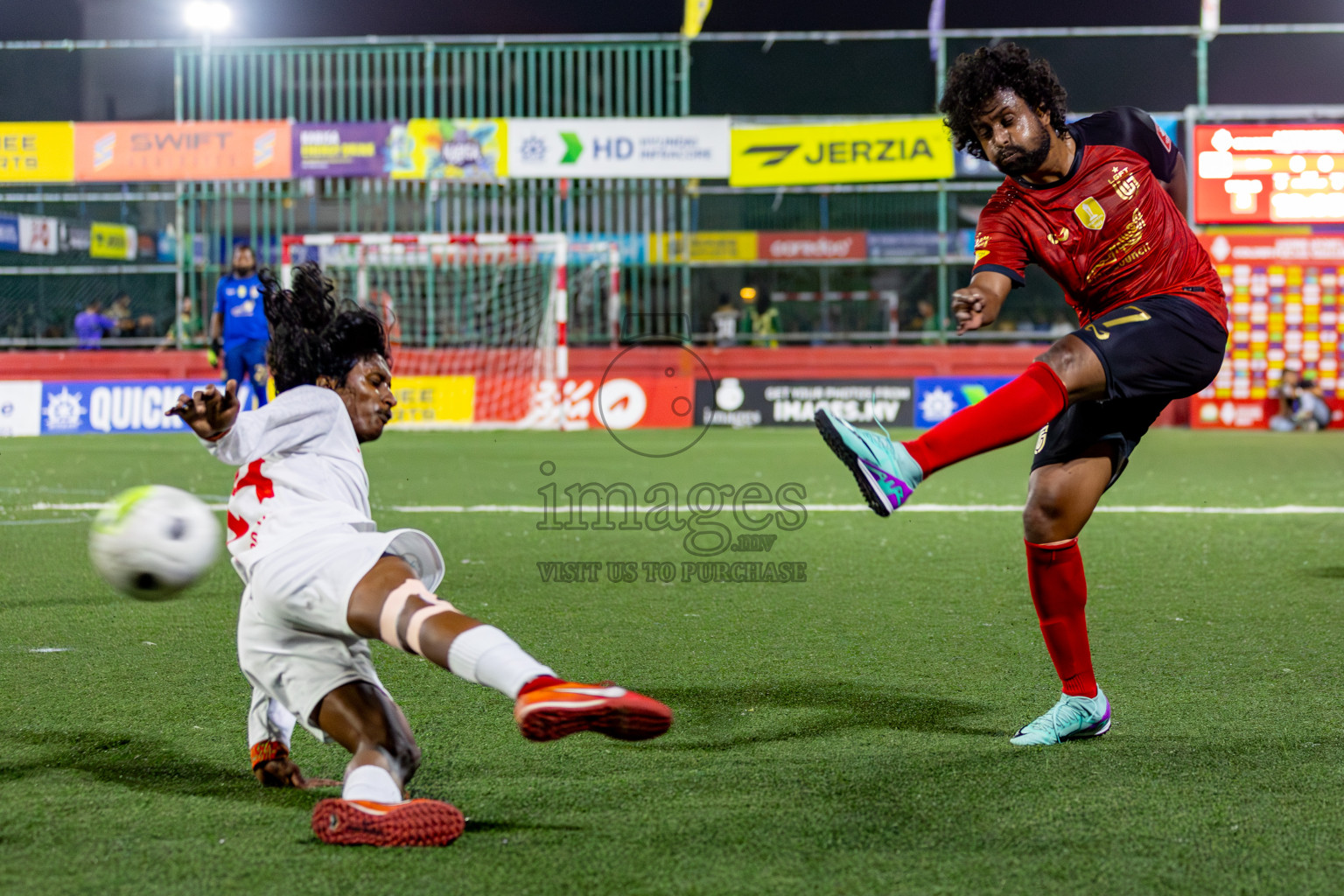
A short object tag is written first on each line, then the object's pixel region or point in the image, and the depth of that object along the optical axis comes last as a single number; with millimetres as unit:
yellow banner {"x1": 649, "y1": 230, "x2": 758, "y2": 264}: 31781
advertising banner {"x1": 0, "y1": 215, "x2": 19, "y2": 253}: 23984
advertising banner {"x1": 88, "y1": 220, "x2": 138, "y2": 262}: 25922
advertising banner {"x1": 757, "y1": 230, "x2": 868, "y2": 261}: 31234
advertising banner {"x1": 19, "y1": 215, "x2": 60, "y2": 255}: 24453
